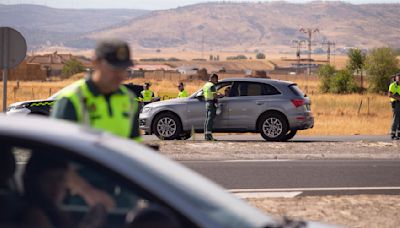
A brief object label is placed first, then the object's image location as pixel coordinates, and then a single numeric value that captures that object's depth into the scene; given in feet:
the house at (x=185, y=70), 503.20
